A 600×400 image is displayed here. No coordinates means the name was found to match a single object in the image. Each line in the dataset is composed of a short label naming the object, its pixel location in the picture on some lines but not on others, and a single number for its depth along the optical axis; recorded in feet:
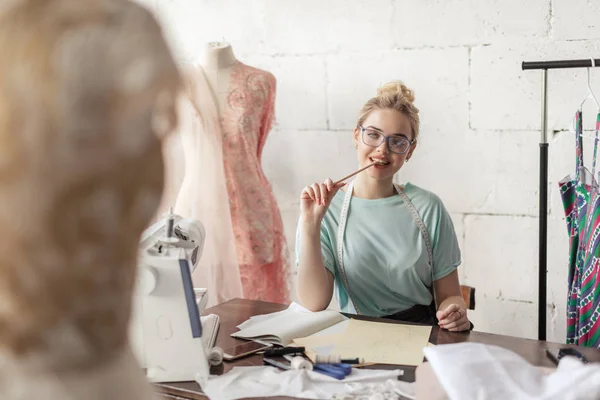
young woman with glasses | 6.50
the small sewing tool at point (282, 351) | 4.73
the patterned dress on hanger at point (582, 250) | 6.16
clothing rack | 6.61
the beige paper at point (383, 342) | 4.66
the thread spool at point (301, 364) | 4.46
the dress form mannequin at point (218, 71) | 8.22
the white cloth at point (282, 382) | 4.10
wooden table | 4.24
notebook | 5.08
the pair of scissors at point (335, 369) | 4.33
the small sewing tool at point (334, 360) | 4.53
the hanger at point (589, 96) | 7.84
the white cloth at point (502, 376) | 2.99
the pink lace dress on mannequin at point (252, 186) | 8.21
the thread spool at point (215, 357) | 4.58
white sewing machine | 4.06
